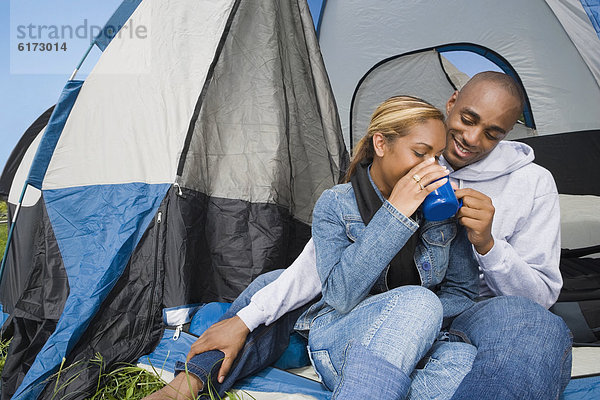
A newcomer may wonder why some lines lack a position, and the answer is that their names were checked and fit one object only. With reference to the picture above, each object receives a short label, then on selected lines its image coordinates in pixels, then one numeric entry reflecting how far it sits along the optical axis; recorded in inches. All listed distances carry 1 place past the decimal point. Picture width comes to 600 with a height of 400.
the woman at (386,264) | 35.0
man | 35.8
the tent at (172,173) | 63.2
